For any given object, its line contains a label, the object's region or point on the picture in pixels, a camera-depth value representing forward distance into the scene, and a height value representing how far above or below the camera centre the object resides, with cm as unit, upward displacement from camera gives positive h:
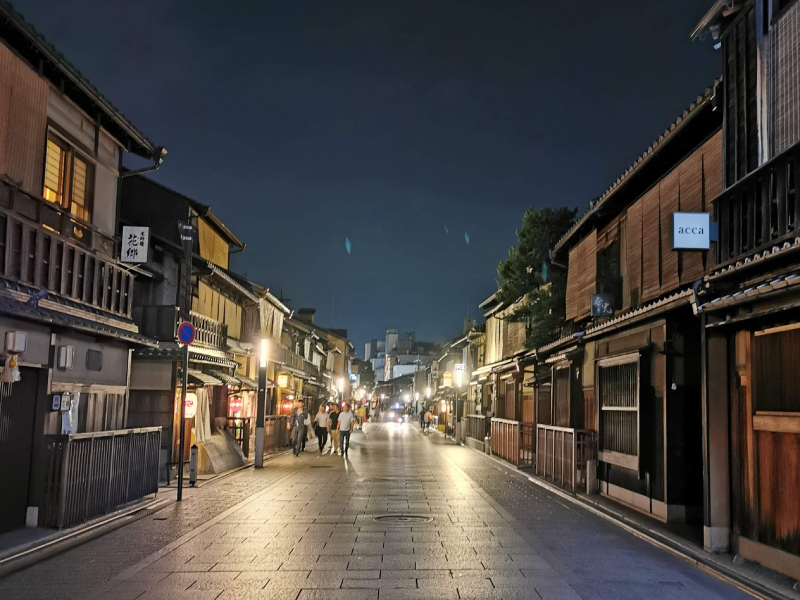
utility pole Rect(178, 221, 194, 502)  1678 +270
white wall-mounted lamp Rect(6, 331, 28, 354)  1202 +54
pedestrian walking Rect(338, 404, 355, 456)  3097 -183
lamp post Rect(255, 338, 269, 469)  2600 -63
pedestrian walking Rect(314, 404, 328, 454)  3443 -217
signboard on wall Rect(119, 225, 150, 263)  1862 +344
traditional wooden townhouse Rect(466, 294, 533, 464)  3038 +24
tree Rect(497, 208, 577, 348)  2694 +449
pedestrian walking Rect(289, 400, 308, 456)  3216 -219
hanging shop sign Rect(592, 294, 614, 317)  1890 +222
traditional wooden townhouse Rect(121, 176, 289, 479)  2298 +186
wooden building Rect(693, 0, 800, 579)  984 +131
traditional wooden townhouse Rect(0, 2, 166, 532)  1256 +174
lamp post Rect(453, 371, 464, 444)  4838 -113
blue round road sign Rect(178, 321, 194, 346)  1697 +107
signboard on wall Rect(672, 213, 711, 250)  1247 +279
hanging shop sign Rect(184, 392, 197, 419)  2184 -80
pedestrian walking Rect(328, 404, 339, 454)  3397 -216
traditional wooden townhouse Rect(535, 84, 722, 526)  1413 +117
